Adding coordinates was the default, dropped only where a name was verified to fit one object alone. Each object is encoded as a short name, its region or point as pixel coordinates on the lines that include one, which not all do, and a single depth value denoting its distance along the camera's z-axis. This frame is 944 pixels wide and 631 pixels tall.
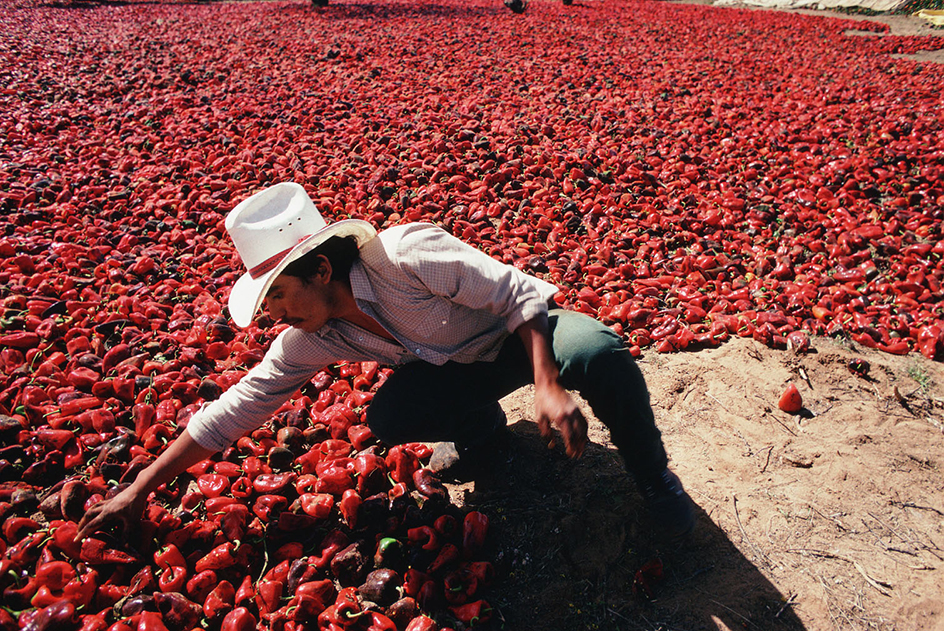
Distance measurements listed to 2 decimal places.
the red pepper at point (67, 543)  2.28
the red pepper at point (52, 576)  2.20
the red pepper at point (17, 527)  2.39
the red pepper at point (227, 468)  2.70
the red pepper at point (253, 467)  2.71
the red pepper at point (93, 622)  2.06
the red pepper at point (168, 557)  2.29
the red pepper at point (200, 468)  2.71
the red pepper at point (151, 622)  2.04
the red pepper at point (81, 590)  2.17
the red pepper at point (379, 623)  2.10
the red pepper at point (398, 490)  2.65
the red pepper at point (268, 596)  2.20
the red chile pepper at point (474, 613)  2.12
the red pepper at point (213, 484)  2.60
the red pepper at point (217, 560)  2.29
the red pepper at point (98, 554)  2.26
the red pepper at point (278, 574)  2.31
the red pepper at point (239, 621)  2.10
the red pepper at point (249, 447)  2.81
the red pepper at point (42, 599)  2.14
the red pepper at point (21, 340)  3.44
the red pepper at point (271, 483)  2.63
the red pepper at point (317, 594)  2.17
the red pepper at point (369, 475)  2.60
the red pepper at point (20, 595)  2.16
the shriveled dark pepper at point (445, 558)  2.30
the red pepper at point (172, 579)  2.23
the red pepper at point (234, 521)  2.39
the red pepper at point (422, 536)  2.39
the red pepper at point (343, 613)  2.12
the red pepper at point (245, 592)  2.23
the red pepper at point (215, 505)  2.51
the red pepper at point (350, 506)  2.48
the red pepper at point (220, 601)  2.16
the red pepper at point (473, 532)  2.35
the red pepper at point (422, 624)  2.06
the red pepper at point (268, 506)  2.53
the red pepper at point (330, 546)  2.34
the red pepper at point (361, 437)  2.85
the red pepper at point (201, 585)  2.22
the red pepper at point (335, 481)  2.61
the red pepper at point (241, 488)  2.61
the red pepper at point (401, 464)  2.70
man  2.01
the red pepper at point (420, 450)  2.88
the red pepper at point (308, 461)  2.75
